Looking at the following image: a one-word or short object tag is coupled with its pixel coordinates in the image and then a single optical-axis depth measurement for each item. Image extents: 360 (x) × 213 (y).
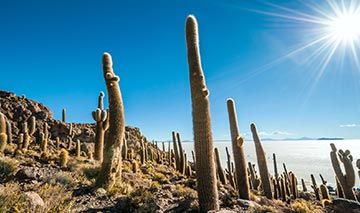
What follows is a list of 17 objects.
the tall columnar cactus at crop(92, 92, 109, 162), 17.69
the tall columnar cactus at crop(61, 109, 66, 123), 36.97
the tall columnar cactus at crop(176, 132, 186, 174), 27.49
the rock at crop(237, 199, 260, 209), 10.13
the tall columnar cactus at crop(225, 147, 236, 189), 25.41
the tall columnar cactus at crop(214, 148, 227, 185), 22.14
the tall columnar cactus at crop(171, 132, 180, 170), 29.03
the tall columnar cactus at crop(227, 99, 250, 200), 13.65
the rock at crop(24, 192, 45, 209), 6.09
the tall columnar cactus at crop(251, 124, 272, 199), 17.41
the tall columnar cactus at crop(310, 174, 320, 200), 27.20
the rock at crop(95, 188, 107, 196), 10.63
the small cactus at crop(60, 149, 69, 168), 15.92
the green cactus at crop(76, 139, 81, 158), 21.26
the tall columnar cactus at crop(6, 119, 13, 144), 21.37
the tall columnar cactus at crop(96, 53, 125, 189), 11.59
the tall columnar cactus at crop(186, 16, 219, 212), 8.56
